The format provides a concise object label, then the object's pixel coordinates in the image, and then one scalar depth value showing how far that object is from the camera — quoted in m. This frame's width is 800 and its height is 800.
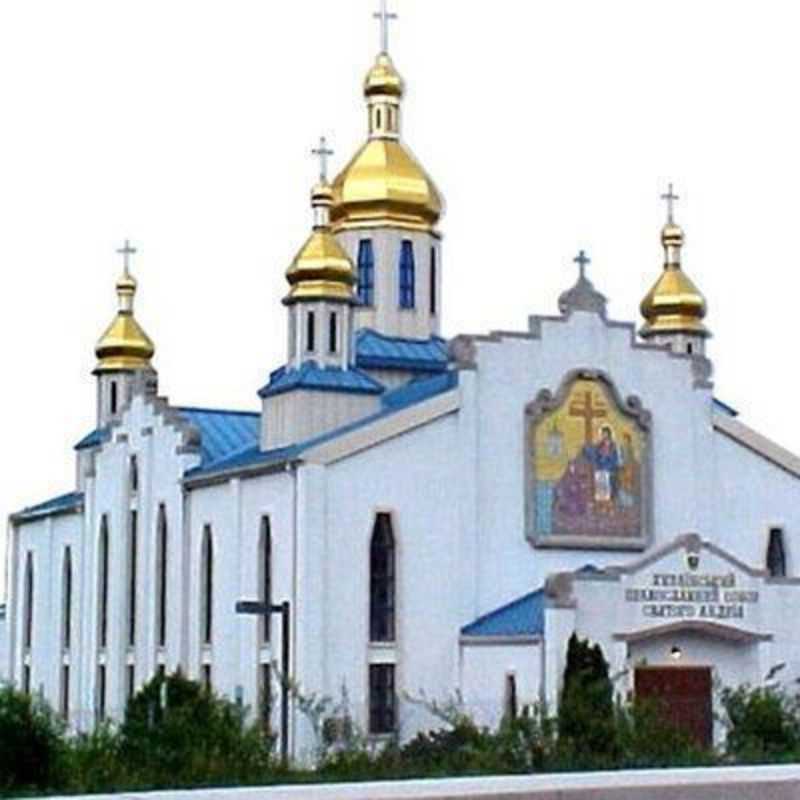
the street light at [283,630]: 30.20
